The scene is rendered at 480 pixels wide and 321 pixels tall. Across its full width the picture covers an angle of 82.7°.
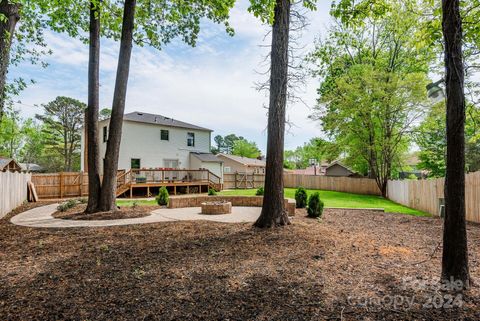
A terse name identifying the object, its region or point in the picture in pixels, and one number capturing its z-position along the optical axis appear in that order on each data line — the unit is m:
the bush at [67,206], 9.78
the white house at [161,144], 21.20
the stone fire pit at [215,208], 9.30
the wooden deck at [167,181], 17.23
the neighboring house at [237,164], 33.97
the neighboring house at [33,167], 40.22
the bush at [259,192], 13.70
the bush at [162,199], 12.12
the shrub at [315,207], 8.49
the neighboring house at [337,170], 36.50
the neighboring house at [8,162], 16.56
